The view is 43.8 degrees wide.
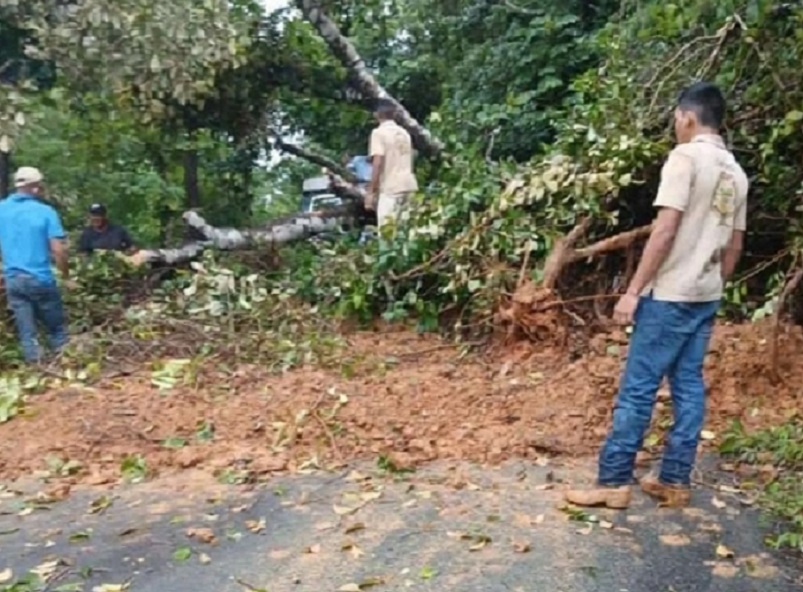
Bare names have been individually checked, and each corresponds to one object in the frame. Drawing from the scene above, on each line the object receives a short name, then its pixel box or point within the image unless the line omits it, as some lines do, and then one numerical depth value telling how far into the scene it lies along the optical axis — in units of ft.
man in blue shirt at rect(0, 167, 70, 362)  22.18
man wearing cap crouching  30.83
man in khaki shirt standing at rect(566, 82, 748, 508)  12.48
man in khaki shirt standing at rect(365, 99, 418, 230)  26.63
